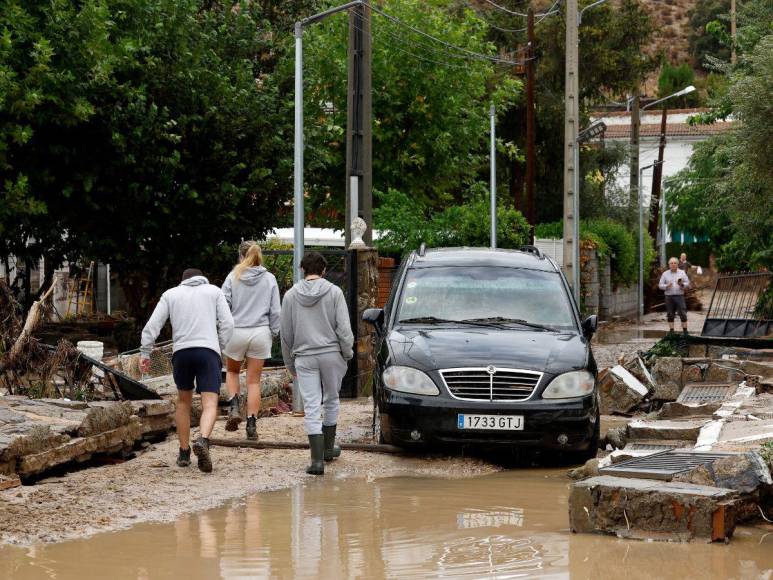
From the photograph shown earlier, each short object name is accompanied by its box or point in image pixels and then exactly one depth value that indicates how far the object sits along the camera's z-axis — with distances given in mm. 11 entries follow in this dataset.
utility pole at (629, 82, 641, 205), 51822
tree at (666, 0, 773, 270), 21812
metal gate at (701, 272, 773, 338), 23578
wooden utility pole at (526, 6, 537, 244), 36344
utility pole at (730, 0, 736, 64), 28134
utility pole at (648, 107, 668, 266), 56281
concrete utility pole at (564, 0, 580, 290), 32438
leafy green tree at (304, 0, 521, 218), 36906
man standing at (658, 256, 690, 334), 32594
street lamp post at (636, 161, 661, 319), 46219
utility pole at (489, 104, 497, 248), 31053
